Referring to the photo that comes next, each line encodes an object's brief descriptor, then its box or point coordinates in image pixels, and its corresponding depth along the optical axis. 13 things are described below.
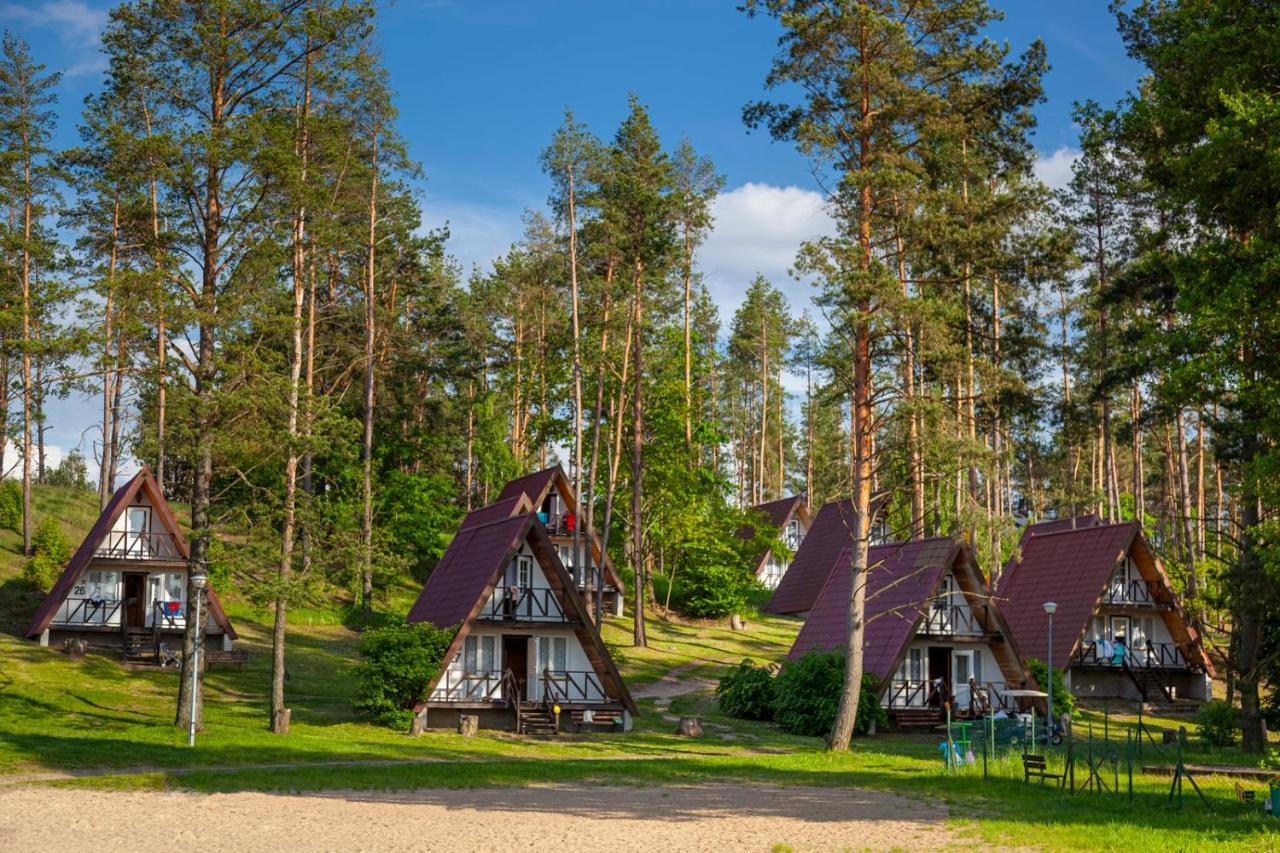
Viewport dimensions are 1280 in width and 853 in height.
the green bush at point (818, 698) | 31.70
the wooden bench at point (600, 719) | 31.70
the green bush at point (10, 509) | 46.28
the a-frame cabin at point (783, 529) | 65.69
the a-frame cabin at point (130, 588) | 37.16
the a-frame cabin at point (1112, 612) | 40.00
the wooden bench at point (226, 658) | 36.25
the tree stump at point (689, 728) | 30.42
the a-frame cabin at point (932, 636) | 33.41
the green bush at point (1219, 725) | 30.06
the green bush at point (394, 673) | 29.72
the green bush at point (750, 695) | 34.12
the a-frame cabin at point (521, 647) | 31.34
